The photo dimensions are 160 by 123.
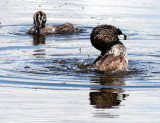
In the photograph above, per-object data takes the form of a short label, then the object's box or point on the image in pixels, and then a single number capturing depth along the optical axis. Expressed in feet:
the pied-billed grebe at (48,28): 69.67
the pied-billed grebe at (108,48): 41.60
